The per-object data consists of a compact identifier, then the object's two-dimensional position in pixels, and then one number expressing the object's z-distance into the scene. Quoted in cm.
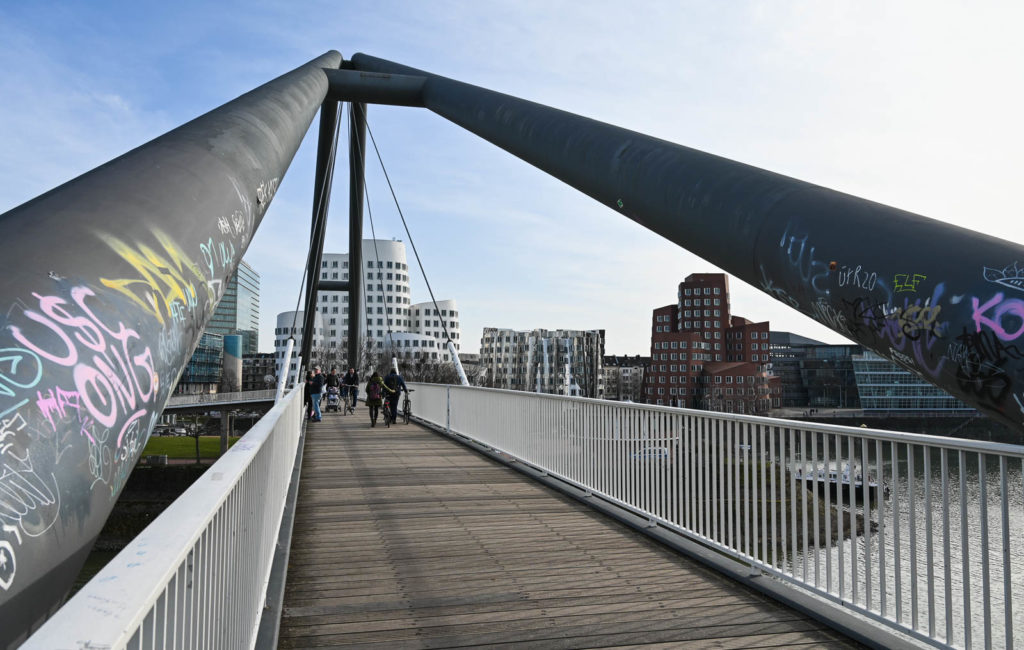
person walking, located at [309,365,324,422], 1990
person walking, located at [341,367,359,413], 2353
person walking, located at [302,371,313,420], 1986
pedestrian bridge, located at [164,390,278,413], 5053
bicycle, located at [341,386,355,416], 2358
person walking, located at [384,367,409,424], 1784
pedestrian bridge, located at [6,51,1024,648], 235
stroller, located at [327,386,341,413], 2440
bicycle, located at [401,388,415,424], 1952
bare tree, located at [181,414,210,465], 8856
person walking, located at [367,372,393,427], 1806
